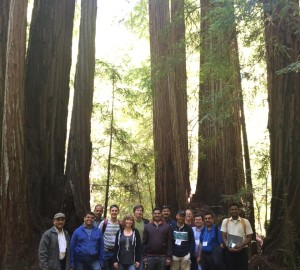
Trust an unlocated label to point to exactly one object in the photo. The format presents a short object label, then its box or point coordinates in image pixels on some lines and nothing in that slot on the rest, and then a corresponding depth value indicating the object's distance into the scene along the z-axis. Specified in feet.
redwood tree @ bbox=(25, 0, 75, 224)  19.65
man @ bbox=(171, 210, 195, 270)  14.02
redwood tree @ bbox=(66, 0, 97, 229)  20.55
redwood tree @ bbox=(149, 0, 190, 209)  22.94
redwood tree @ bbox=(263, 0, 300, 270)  15.65
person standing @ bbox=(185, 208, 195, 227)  14.67
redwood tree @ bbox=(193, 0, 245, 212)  24.00
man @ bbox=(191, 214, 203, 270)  14.60
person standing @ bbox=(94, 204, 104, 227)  14.72
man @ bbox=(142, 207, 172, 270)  13.68
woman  13.22
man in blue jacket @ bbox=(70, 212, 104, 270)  12.62
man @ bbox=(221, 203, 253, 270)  13.89
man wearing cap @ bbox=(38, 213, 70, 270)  11.61
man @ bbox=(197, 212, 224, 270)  14.08
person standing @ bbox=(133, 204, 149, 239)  14.66
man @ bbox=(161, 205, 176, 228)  15.36
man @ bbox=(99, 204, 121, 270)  13.86
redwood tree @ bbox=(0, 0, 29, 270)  14.86
